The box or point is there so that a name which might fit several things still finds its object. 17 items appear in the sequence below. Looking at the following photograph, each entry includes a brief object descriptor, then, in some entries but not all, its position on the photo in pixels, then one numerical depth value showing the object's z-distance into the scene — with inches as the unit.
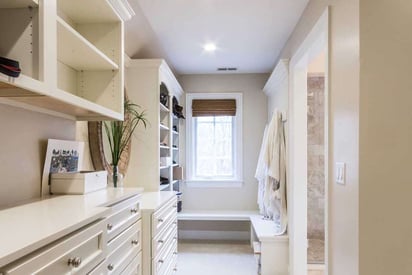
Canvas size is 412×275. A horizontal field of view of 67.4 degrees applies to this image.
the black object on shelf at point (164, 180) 148.9
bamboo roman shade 193.0
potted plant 100.1
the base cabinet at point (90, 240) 35.9
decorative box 70.1
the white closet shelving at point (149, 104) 126.1
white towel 148.5
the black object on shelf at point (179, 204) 181.6
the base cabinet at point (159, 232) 85.3
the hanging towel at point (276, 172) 135.0
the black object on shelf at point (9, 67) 38.8
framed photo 68.7
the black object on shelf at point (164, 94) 142.0
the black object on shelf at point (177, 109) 170.0
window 193.3
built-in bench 129.9
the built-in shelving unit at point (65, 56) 47.9
